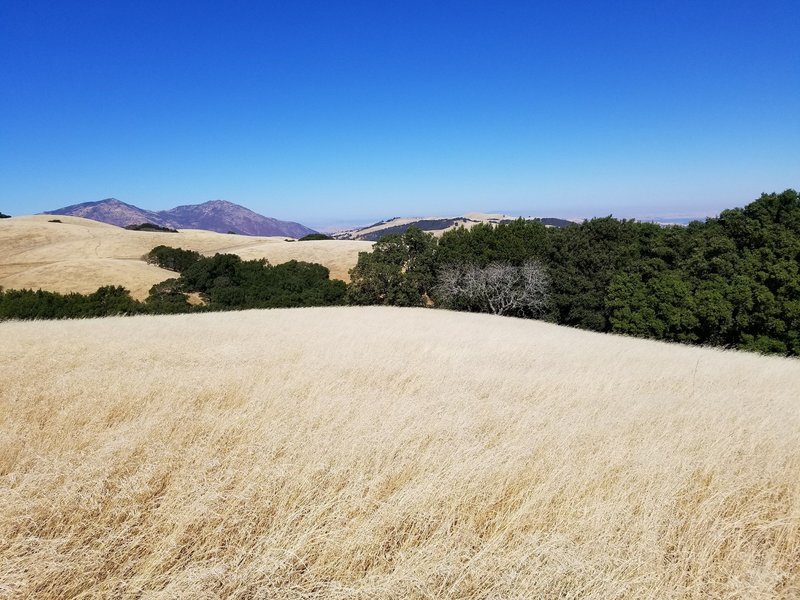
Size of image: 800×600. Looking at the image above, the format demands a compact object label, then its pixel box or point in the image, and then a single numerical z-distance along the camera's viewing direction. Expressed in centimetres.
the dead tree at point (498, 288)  3694
